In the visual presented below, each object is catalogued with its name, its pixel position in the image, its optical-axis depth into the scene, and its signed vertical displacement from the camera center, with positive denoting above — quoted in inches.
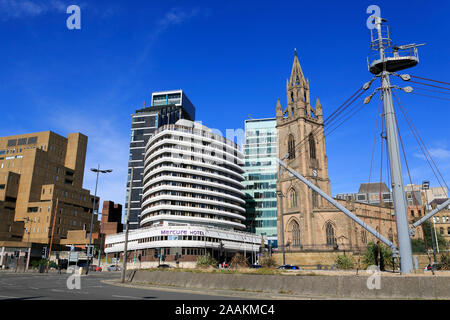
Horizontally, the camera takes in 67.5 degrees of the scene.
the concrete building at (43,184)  3865.7 +741.3
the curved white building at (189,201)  2834.6 +457.0
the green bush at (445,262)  849.5 -23.9
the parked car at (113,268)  2875.0 -162.6
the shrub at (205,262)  1048.4 -38.4
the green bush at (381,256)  1045.2 -12.6
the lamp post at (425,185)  4435.3 +869.4
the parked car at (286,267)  1637.6 -75.7
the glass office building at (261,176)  4384.8 +1004.1
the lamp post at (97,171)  1780.5 +401.5
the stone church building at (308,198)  2630.4 +432.6
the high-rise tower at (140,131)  5054.1 +1819.4
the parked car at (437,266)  945.8 -38.7
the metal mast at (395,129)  862.5 +328.4
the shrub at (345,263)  1214.9 -40.8
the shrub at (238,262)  976.9 -33.9
